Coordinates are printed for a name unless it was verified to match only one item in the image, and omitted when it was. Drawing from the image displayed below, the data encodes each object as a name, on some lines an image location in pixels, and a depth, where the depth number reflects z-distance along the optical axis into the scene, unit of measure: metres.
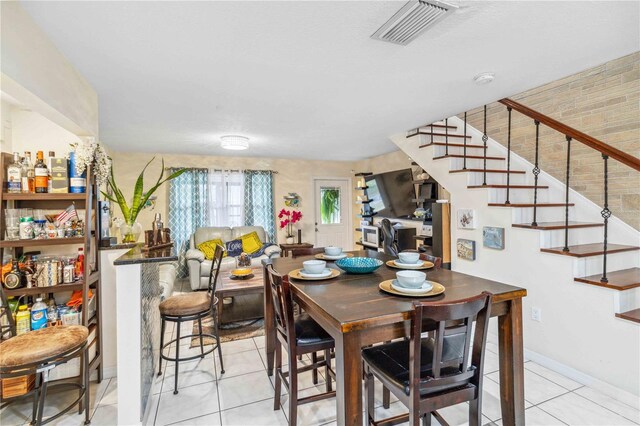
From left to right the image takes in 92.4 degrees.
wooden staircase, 2.15
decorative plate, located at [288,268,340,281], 1.84
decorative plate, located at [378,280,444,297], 1.46
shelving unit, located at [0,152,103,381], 2.07
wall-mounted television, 5.08
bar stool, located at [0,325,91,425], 1.58
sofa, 4.84
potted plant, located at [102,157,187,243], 2.58
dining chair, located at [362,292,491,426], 1.23
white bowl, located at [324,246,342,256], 2.40
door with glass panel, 7.02
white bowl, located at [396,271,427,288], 1.50
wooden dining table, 1.26
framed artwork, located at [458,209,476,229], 3.16
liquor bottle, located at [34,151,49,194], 2.15
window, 6.09
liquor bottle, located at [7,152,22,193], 2.08
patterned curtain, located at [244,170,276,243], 6.28
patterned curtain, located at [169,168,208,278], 5.76
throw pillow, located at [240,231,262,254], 5.58
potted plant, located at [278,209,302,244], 6.46
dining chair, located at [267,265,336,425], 1.67
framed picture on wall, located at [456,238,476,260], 3.17
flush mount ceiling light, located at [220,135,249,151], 4.27
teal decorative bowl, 1.94
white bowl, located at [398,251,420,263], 2.04
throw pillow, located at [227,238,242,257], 5.47
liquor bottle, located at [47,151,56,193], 2.18
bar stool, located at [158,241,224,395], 2.34
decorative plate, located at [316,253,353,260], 2.36
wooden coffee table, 3.29
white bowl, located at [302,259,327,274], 1.89
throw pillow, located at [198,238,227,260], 5.20
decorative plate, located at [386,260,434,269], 2.00
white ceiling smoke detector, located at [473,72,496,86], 2.40
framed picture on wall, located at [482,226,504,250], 2.88
